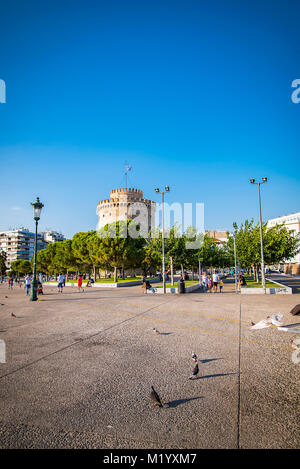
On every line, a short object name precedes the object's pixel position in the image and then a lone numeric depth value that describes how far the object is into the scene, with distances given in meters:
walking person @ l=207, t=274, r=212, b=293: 24.42
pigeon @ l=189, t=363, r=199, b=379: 4.48
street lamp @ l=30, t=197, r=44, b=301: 16.80
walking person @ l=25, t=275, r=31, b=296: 22.52
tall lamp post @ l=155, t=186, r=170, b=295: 23.91
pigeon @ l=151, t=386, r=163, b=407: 3.57
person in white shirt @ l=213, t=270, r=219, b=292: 21.88
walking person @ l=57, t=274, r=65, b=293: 24.65
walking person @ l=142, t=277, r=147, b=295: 22.22
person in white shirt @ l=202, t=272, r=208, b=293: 24.96
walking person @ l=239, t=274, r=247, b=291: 21.52
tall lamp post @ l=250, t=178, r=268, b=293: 20.93
